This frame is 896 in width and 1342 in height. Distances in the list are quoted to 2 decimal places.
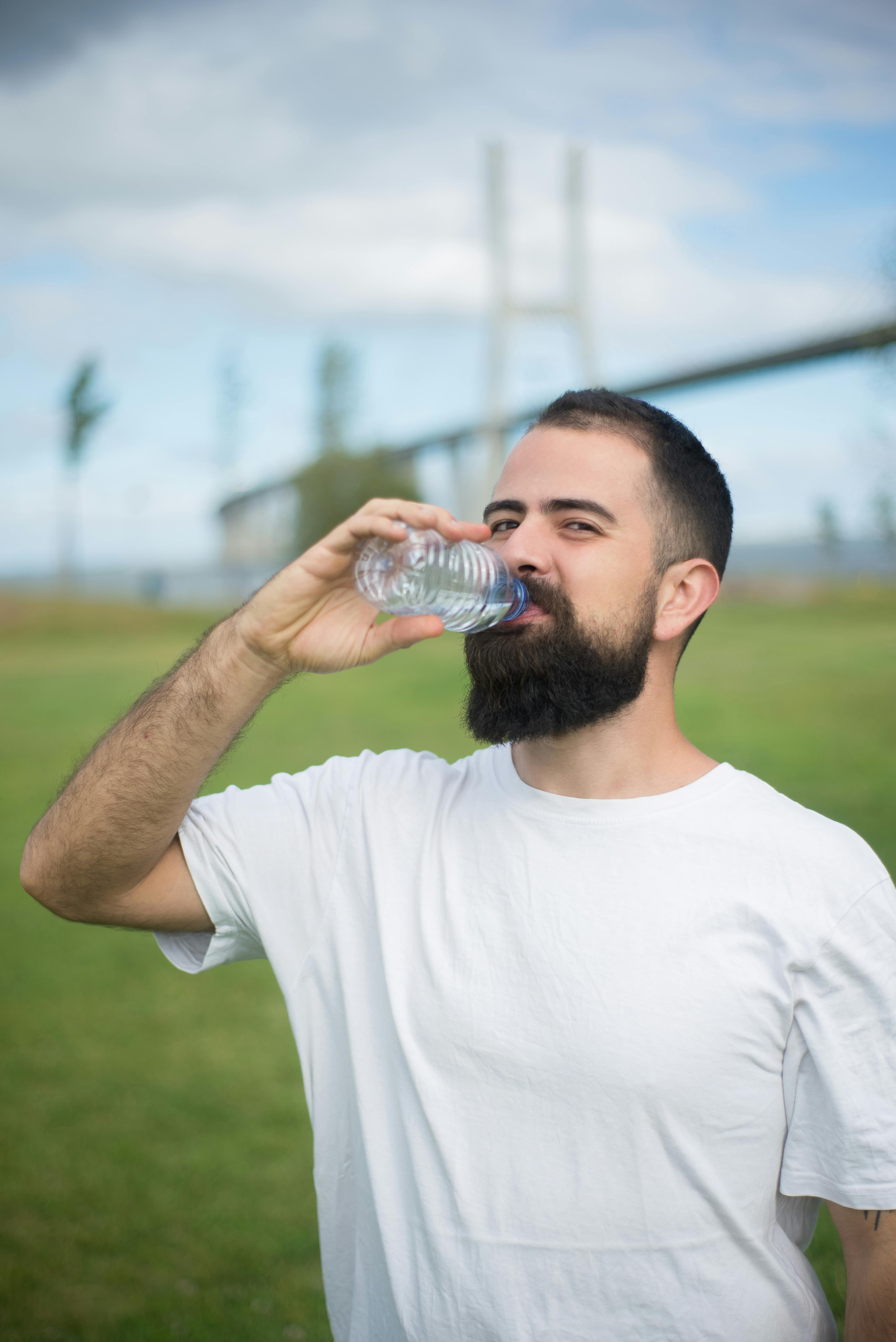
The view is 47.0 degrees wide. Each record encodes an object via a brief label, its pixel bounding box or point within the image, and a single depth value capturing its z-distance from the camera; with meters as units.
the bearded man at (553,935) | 1.24
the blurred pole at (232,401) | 30.00
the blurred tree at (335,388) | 30.64
